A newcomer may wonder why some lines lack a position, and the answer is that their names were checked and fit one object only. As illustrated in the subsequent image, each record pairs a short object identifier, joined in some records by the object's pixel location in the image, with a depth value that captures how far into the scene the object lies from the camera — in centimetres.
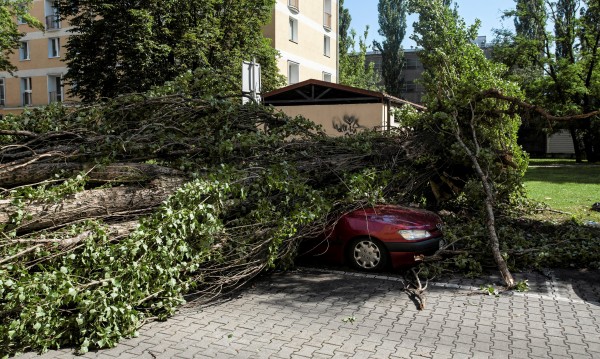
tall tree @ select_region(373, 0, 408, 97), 5259
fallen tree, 489
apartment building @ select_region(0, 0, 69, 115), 3569
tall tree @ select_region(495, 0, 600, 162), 3038
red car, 721
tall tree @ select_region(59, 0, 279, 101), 2216
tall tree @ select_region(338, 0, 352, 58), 5225
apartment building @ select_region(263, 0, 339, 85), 3189
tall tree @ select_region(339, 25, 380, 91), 4656
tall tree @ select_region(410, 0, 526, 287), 917
